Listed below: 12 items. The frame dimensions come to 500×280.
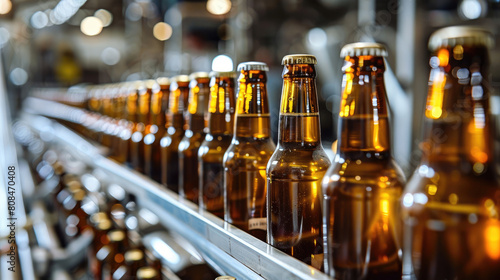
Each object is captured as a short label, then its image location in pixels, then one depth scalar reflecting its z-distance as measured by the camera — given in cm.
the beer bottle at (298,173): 67
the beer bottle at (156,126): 134
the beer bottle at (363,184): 54
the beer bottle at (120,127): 172
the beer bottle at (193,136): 104
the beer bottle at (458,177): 44
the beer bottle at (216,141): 91
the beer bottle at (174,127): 119
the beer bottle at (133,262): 111
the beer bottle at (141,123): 147
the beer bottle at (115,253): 132
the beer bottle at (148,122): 140
